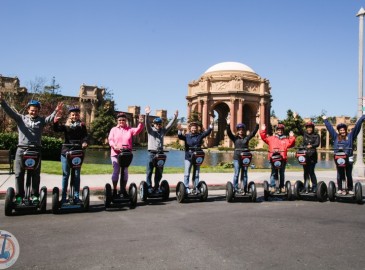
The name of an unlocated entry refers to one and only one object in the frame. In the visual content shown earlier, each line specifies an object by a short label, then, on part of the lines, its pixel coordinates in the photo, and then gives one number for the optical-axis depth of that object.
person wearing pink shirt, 7.85
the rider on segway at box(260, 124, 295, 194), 9.33
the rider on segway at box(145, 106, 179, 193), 8.59
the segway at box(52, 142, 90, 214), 6.88
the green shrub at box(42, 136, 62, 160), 22.40
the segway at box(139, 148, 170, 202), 8.40
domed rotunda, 82.94
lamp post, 15.65
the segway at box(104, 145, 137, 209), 7.55
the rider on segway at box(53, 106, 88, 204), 7.15
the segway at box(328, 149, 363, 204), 8.86
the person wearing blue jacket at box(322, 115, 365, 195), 9.05
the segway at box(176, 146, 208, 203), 8.56
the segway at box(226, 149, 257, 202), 8.73
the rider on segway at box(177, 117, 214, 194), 8.87
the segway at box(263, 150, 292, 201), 9.08
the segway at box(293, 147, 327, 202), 9.14
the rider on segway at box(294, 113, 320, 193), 9.40
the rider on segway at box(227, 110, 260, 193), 8.91
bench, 13.23
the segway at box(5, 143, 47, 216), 6.59
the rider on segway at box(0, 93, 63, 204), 6.75
